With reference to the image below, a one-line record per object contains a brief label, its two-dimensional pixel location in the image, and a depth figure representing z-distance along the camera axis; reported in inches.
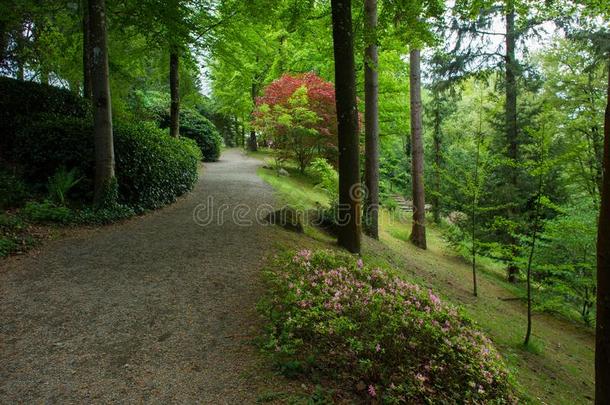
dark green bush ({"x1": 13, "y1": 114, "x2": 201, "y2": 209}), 288.5
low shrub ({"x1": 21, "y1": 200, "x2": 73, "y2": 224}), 247.4
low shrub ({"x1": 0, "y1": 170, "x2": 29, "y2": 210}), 253.6
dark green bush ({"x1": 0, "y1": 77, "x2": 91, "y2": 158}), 329.7
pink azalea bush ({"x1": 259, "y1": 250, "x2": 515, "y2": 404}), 117.8
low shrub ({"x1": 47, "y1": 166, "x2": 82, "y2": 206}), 270.2
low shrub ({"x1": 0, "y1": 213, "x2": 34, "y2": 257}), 205.3
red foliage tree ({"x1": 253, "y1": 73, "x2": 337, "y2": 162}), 518.9
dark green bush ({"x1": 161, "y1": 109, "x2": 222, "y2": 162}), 723.4
